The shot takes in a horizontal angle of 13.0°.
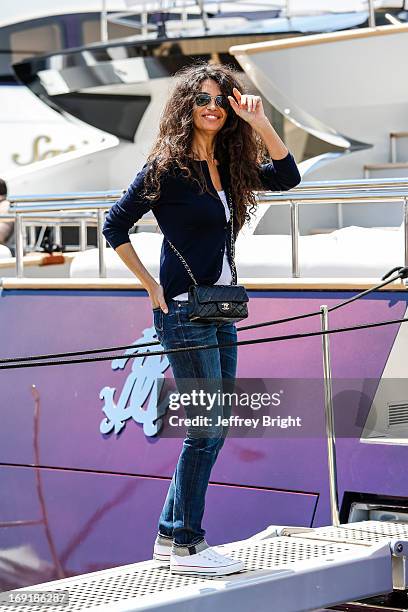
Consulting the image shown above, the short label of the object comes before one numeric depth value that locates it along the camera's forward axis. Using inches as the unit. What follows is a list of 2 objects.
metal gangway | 217.1
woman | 220.4
